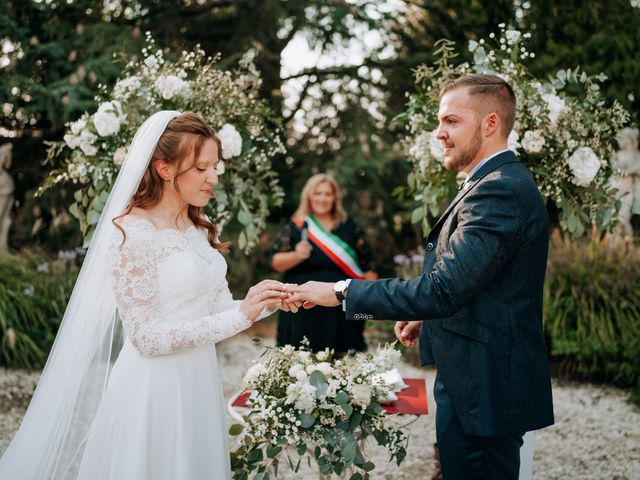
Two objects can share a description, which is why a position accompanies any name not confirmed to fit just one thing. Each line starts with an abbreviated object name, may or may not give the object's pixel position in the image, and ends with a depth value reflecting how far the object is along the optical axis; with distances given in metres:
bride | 2.25
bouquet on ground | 2.41
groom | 2.16
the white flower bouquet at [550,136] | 3.27
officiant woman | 5.12
